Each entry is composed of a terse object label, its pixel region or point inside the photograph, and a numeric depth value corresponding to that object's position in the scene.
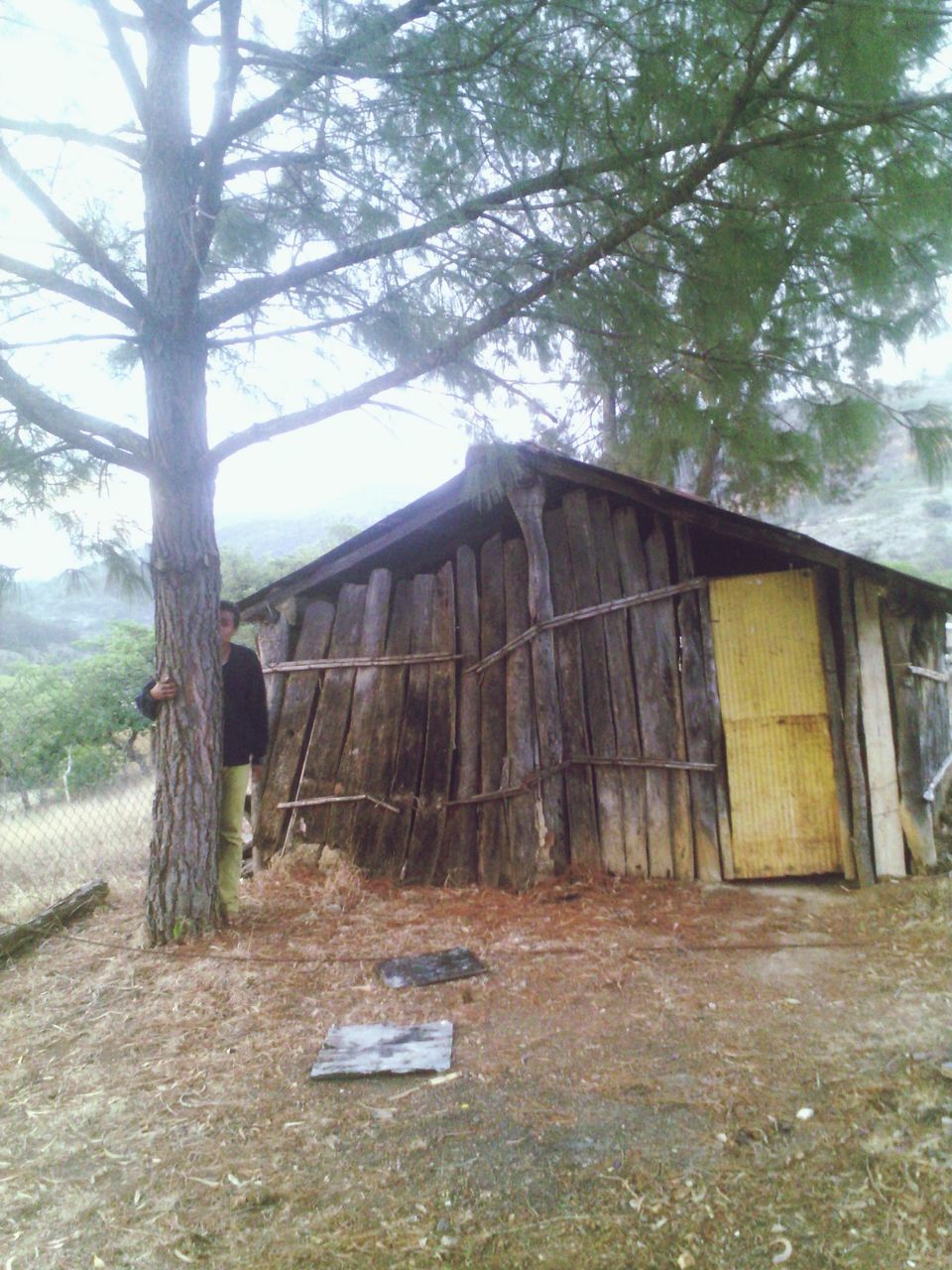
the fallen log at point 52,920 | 4.70
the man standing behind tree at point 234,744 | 5.07
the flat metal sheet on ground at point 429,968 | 4.18
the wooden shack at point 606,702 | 5.78
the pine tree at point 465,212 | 3.84
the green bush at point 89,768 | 10.54
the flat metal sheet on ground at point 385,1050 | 3.25
